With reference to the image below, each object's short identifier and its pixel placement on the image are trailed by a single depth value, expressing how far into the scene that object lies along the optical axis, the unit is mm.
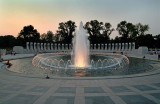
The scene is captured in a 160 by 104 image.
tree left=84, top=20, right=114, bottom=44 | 80356
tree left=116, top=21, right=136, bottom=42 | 76562
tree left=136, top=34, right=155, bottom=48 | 65719
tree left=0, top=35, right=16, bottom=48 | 96312
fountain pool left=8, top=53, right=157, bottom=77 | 14337
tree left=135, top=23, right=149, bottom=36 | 82681
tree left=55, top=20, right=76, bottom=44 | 82375
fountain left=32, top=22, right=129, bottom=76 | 16672
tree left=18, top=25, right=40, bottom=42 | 78062
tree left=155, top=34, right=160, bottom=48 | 71181
